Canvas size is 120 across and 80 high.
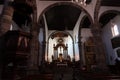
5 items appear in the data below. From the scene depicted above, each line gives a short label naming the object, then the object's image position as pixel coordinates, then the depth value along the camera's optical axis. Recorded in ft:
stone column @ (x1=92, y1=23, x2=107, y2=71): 27.30
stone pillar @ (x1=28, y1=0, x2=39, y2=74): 26.10
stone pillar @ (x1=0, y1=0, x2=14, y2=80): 12.60
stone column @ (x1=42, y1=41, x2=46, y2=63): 43.83
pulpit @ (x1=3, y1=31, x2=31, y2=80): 11.46
